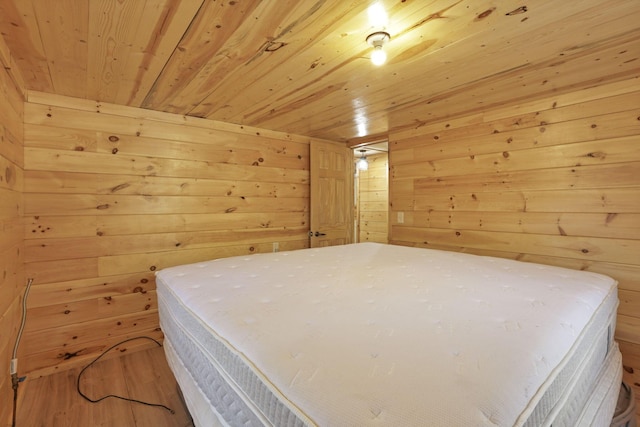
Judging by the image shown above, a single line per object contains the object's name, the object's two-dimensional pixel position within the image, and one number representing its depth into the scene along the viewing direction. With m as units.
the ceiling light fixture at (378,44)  1.42
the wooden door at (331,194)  3.53
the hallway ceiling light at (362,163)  5.07
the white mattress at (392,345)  0.66
